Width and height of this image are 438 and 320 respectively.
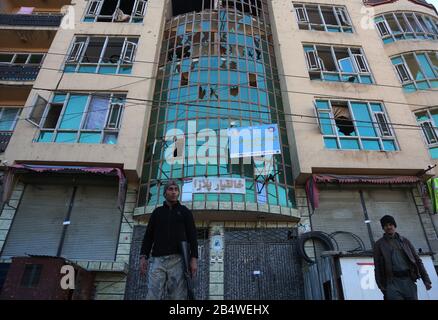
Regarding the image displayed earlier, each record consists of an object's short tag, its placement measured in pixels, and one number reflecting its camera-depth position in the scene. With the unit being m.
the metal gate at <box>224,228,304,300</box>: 9.84
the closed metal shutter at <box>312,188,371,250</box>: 10.87
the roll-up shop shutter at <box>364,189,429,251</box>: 10.96
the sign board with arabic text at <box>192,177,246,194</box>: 10.60
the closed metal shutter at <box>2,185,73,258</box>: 10.20
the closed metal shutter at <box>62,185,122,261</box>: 10.20
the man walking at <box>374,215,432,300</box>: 4.78
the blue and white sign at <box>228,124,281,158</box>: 11.08
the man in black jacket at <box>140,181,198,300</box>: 4.28
